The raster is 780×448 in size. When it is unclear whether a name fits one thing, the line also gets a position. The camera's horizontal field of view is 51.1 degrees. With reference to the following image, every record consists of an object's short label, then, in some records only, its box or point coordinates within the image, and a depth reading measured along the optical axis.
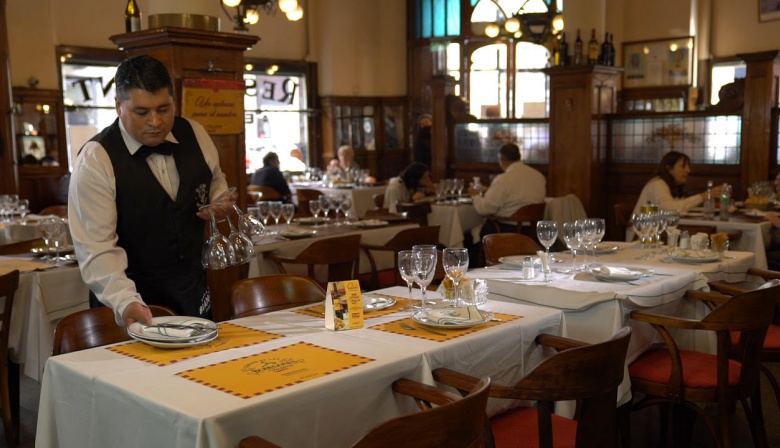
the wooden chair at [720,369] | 3.01
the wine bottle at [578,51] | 9.45
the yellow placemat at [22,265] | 4.17
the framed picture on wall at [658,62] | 13.64
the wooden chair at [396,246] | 5.23
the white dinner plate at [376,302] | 2.98
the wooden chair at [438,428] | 1.74
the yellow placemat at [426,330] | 2.56
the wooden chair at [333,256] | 4.82
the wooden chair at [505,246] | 4.43
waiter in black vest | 2.79
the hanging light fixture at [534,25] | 9.27
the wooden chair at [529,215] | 7.18
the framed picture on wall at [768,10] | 12.91
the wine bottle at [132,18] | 4.71
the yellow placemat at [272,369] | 2.08
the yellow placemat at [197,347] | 2.36
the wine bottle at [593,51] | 9.59
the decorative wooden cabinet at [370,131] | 14.34
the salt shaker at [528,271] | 3.52
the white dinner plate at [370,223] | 5.91
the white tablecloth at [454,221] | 7.48
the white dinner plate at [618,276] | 3.50
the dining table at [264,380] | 1.96
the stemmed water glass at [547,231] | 3.76
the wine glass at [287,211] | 5.85
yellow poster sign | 4.43
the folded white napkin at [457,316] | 2.67
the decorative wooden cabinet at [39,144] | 10.60
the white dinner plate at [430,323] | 2.62
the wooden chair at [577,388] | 2.29
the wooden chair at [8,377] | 3.74
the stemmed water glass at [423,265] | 2.77
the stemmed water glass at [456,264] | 2.95
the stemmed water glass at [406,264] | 2.77
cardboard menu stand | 2.66
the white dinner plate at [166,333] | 2.44
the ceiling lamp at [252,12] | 9.71
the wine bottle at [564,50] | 9.60
